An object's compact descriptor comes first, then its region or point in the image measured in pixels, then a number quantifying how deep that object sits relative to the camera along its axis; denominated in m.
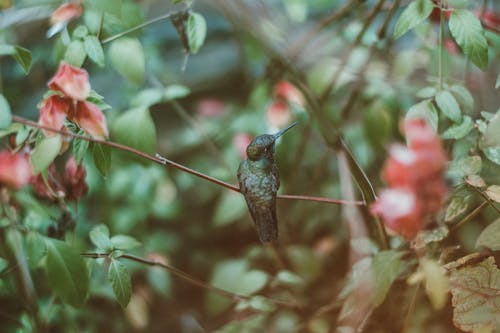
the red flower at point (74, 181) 1.39
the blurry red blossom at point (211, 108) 2.24
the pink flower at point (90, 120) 1.32
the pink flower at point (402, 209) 1.22
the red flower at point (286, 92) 1.66
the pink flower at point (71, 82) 1.31
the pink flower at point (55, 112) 1.32
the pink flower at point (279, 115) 1.64
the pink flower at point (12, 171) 1.30
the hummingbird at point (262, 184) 1.32
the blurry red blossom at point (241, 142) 1.66
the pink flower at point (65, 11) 1.41
